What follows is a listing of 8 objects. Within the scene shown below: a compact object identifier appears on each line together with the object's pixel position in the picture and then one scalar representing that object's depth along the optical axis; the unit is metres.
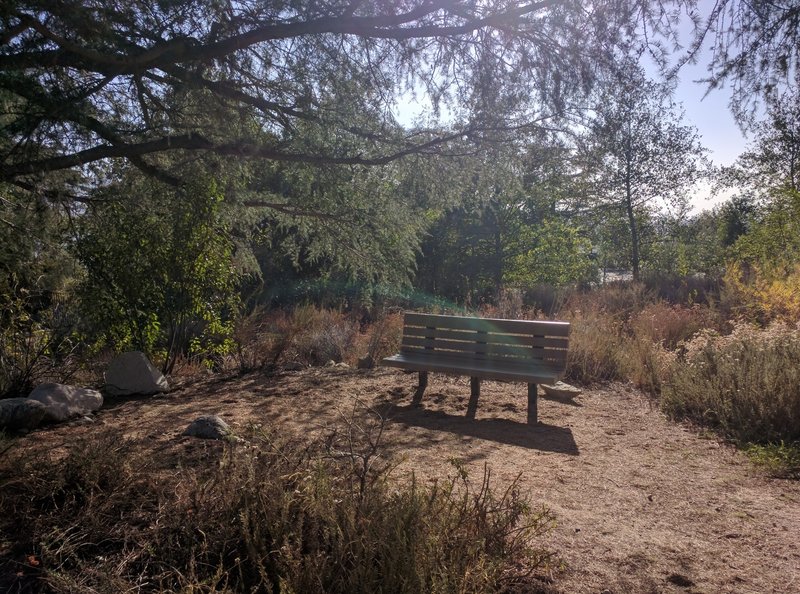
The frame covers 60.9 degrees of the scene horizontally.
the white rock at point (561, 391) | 7.27
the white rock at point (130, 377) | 6.97
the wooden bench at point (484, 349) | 6.36
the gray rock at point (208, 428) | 4.91
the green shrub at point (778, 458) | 4.61
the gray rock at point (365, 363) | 9.05
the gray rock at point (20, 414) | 5.12
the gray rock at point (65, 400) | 5.51
